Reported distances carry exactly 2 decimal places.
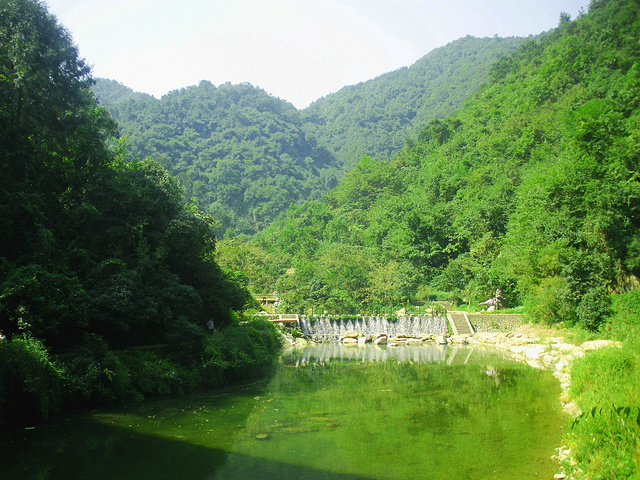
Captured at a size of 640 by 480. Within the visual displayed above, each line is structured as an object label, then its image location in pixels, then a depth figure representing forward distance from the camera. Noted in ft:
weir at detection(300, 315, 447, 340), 116.16
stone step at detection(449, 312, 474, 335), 109.30
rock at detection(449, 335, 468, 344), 102.99
